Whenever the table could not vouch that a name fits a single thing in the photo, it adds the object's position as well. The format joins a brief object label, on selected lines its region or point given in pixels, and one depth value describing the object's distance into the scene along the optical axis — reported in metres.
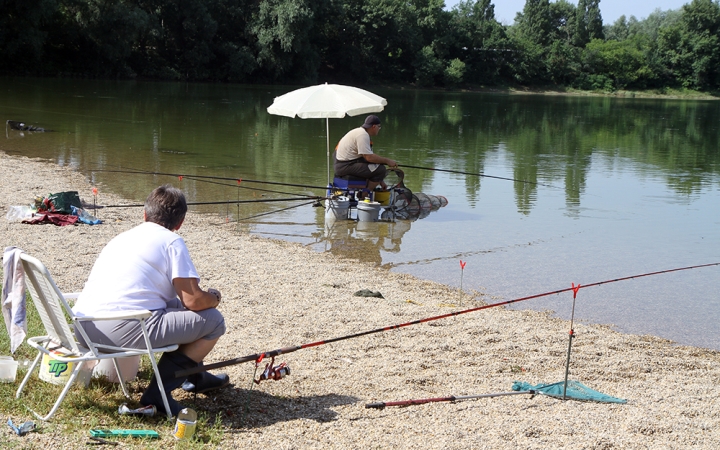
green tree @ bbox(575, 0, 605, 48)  99.50
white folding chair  3.60
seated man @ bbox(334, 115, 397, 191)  11.27
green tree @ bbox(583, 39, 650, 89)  82.94
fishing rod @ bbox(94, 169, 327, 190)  13.74
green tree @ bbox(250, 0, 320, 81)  55.00
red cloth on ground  9.01
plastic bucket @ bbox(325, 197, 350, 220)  11.28
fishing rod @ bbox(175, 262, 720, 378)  3.97
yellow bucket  11.64
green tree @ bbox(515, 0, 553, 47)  93.12
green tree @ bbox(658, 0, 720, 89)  84.56
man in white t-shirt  3.80
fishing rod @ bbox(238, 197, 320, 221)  11.27
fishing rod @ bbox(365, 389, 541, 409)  4.27
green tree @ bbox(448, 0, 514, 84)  78.25
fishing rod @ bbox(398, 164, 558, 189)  15.75
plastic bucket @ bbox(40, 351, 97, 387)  4.05
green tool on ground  3.64
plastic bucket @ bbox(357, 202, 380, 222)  11.34
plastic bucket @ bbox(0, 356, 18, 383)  4.17
